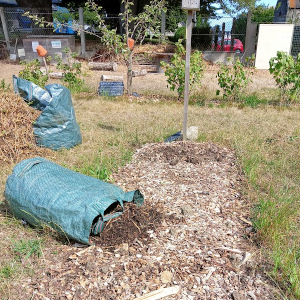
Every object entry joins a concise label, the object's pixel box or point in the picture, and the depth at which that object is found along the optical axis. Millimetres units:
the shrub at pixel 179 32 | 18841
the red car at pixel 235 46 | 15046
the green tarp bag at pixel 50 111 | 4363
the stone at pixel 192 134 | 4848
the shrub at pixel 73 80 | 8233
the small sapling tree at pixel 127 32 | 6855
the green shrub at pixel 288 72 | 6922
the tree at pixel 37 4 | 16766
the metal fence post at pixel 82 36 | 14523
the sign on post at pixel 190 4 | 4043
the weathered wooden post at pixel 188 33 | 4047
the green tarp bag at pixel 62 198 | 2447
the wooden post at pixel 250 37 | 14339
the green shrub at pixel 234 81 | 7164
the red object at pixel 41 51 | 7045
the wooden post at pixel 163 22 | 14465
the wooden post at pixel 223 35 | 14562
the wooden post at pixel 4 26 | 14902
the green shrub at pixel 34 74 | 6938
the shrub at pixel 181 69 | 7232
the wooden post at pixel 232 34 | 14430
